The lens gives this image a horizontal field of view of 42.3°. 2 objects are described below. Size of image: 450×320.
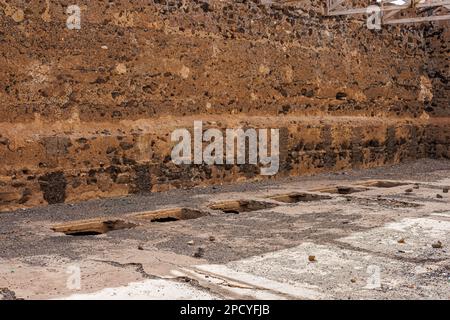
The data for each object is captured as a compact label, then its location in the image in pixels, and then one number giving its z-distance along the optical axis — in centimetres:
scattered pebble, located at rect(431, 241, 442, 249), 440
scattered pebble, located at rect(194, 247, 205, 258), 422
